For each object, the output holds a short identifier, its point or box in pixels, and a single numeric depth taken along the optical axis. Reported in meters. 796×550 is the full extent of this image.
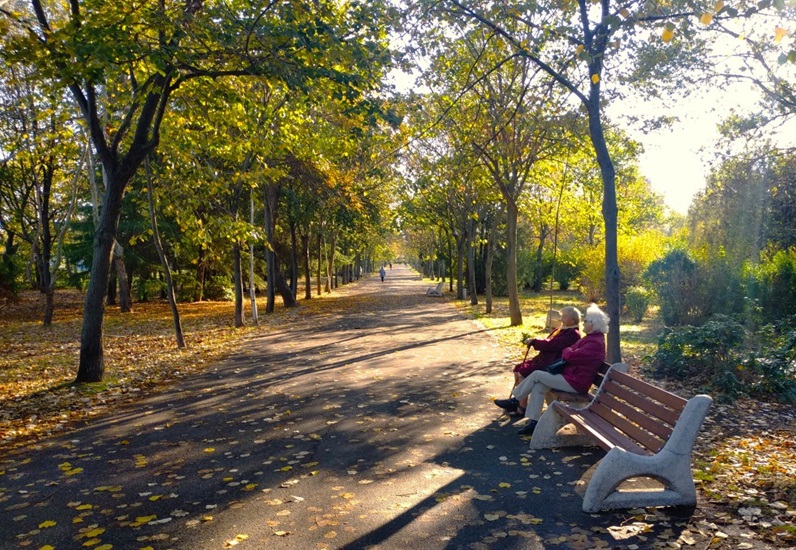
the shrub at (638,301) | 19.91
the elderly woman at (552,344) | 6.77
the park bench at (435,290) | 34.44
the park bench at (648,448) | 4.11
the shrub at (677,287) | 15.04
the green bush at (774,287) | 14.57
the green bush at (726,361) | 7.91
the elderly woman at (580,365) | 6.12
